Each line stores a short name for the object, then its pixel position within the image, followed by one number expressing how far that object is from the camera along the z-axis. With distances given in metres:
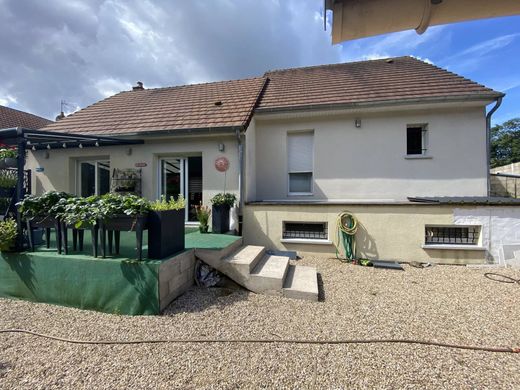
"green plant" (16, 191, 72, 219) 3.58
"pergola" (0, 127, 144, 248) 3.77
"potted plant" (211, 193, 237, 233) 6.03
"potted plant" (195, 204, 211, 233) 6.05
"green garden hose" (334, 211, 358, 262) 5.73
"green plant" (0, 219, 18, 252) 3.59
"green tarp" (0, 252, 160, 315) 3.11
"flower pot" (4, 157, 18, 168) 4.59
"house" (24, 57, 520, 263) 5.61
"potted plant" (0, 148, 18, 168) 4.61
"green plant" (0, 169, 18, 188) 5.47
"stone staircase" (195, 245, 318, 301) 3.73
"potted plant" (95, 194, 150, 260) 3.14
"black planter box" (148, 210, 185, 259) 3.29
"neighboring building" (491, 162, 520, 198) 8.91
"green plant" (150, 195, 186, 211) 3.35
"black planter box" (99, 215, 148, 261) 3.13
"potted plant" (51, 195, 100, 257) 3.23
